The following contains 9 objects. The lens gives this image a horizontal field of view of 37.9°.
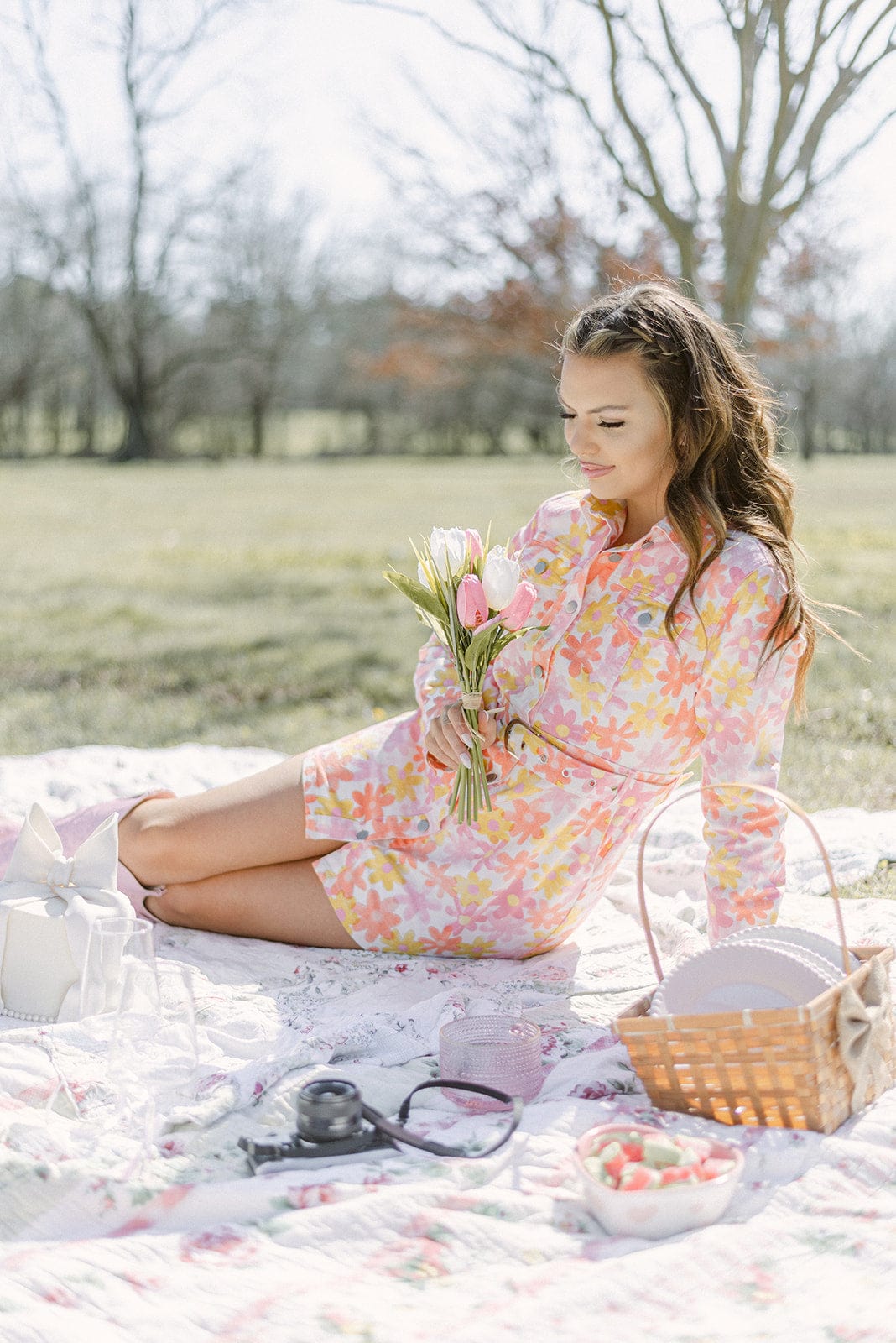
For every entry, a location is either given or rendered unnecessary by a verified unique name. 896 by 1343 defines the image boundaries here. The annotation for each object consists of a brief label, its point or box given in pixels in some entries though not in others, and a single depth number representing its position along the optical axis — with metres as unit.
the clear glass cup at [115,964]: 2.09
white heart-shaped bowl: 1.81
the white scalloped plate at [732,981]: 2.21
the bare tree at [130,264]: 25.31
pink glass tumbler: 2.29
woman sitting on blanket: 2.57
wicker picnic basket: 1.98
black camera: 2.03
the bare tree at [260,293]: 29.81
